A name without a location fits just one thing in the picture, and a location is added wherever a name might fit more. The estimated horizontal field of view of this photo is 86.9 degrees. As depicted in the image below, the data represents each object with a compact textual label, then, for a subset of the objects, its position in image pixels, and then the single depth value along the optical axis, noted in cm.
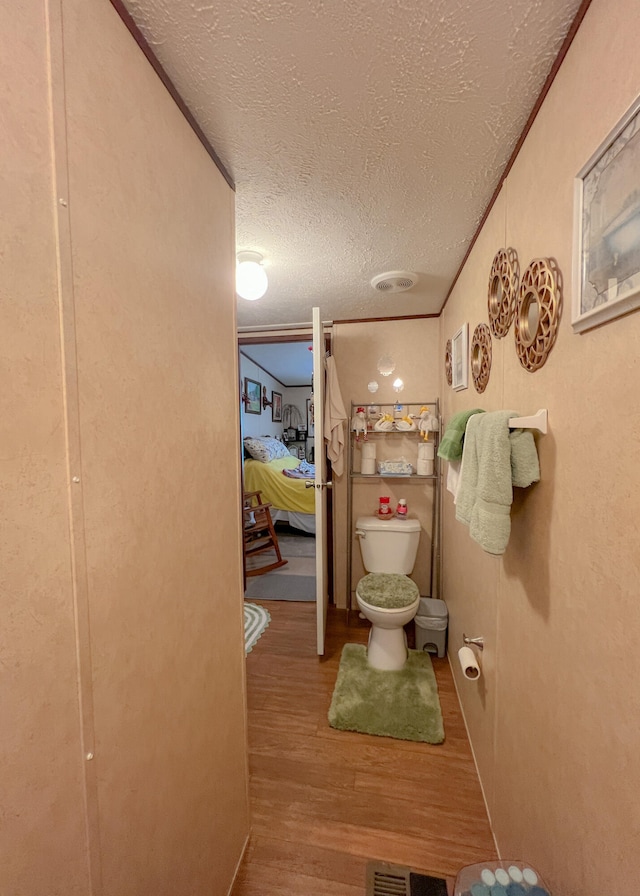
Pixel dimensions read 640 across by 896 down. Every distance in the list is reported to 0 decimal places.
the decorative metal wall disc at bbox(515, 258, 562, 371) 79
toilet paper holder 130
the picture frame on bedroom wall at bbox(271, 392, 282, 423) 595
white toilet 185
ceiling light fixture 150
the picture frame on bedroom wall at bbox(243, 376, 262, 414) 467
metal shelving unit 240
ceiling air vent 176
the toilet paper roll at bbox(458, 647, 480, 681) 124
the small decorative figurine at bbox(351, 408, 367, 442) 243
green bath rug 155
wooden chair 338
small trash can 204
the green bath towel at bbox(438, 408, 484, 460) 120
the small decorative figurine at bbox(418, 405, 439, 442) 231
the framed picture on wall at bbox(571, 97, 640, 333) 53
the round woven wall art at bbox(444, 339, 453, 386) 203
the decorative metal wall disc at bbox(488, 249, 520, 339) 103
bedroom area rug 285
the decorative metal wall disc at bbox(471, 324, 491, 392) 132
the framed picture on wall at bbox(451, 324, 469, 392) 162
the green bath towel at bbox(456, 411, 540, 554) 87
